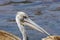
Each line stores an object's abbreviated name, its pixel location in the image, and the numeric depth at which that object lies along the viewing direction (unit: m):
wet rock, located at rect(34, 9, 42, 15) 12.10
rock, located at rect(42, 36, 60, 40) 7.87
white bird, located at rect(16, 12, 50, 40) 6.73
